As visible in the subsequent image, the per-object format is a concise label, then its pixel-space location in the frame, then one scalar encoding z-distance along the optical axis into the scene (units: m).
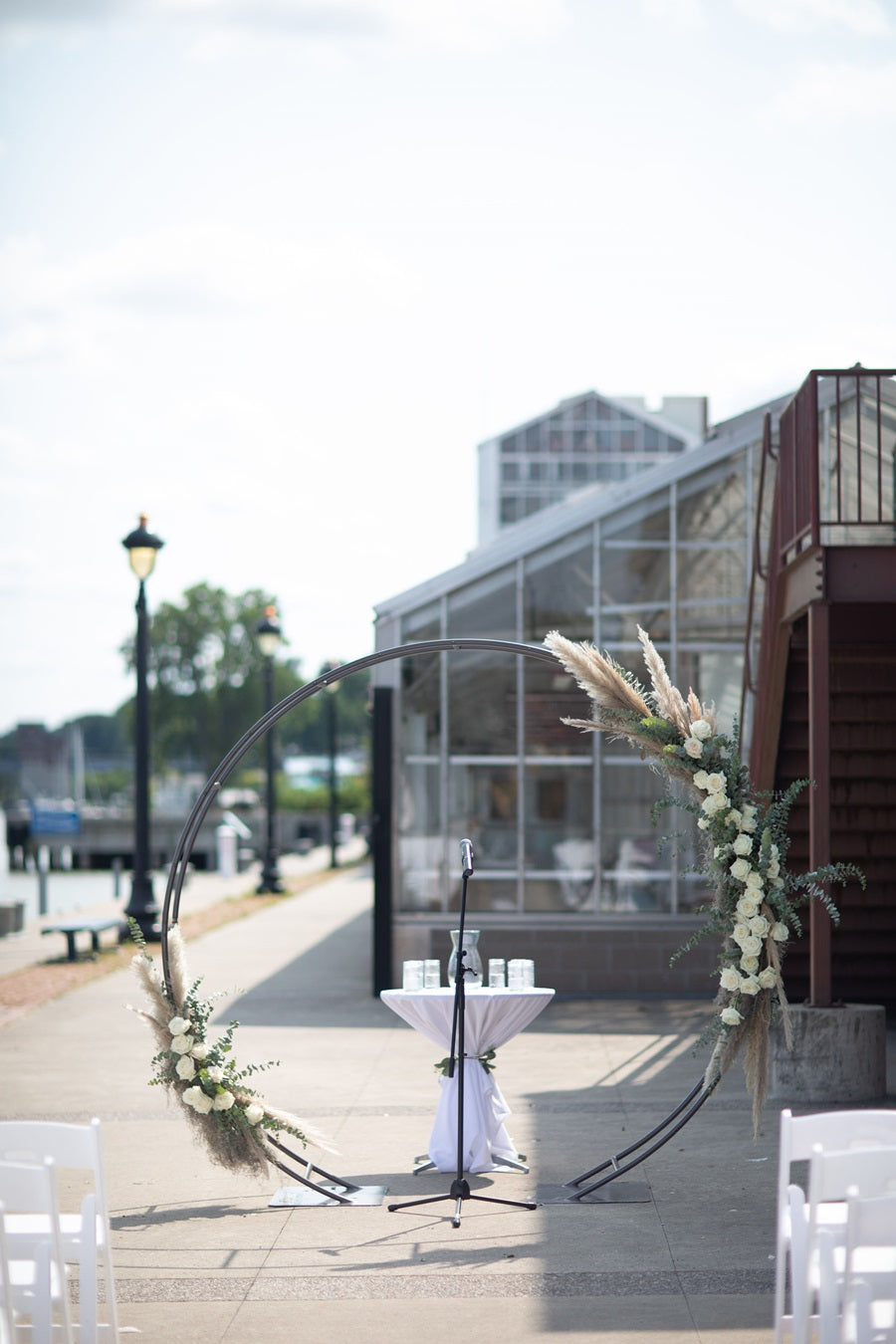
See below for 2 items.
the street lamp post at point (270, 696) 26.28
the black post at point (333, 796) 39.52
